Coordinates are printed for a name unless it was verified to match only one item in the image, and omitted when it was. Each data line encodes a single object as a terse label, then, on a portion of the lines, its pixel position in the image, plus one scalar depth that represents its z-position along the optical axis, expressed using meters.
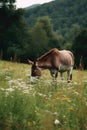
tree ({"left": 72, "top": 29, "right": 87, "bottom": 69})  73.69
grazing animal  17.42
